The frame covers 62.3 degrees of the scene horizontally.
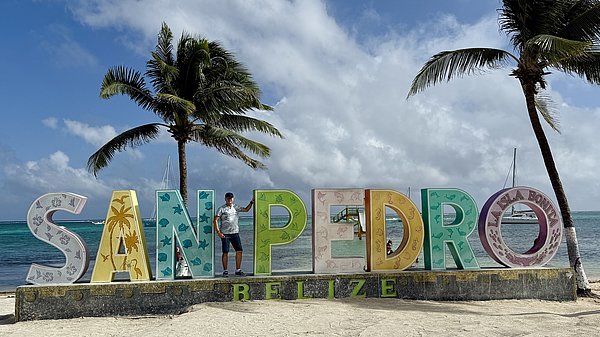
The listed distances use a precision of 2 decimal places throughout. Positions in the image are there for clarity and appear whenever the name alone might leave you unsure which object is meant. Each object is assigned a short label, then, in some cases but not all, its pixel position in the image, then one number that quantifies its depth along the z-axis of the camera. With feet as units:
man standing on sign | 32.65
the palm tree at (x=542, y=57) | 39.01
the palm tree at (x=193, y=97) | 46.73
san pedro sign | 30.94
